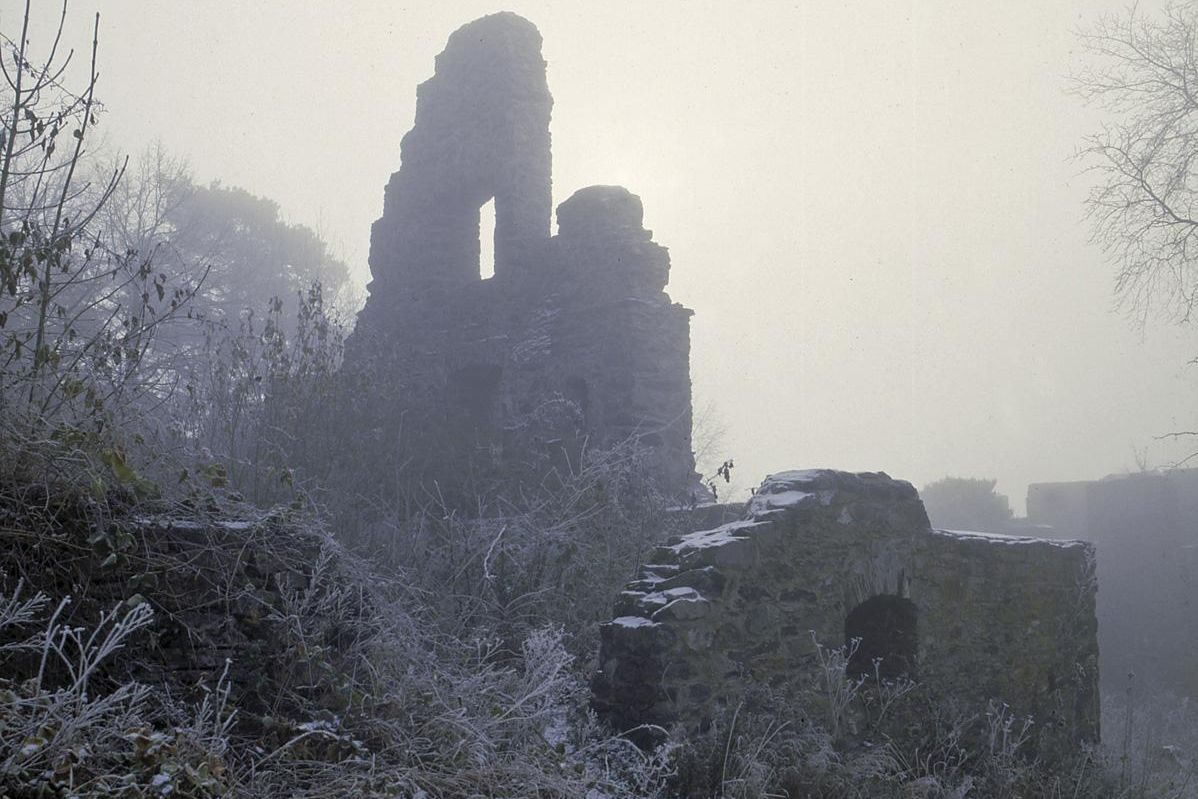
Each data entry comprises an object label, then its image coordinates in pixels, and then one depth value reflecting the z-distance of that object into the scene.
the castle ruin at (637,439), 5.88
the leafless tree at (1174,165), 11.41
